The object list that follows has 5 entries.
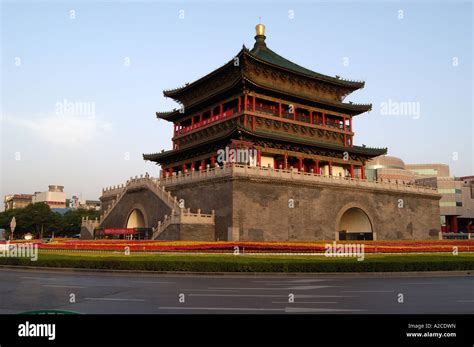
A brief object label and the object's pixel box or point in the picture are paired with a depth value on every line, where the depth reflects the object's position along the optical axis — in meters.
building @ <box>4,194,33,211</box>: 167.62
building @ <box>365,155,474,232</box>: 87.12
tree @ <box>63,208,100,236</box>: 91.69
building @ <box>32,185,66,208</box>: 166.38
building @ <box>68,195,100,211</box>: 177.95
